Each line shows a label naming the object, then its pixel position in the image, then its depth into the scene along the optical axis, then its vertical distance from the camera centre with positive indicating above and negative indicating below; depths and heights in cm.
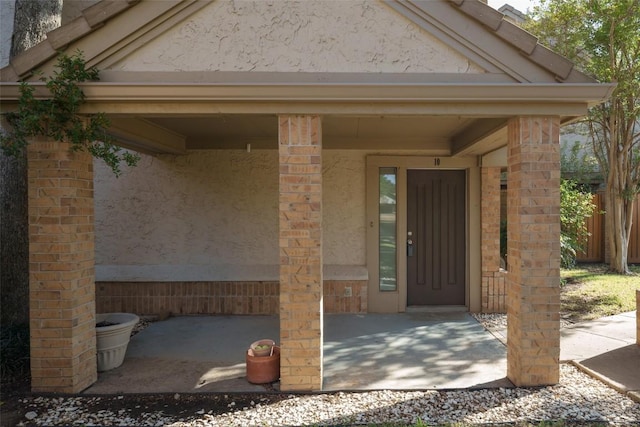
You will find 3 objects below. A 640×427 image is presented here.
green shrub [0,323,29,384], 415 -145
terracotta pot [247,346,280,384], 400 -155
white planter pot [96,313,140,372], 434 -138
